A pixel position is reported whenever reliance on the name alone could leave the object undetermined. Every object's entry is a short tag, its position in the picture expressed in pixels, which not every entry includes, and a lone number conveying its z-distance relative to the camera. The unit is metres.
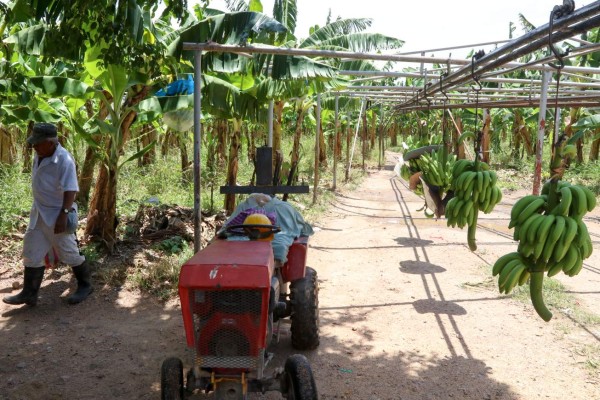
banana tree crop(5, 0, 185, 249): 4.05
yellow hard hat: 4.09
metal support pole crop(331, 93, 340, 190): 15.35
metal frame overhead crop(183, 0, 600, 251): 2.67
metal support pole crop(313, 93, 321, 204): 12.88
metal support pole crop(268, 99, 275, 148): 8.09
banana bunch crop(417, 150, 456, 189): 6.88
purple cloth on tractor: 4.48
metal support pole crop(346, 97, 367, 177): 19.39
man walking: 5.59
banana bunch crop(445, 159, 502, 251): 4.64
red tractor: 3.24
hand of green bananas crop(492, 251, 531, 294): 3.23
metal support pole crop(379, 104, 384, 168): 20.83
